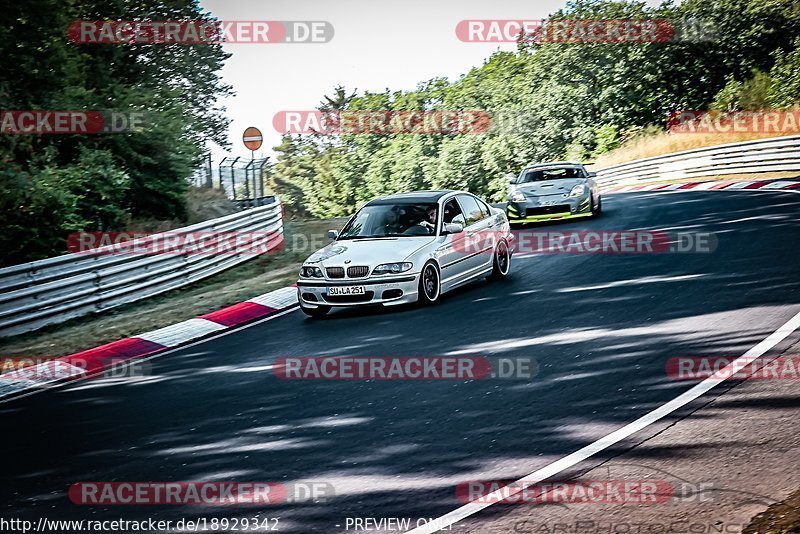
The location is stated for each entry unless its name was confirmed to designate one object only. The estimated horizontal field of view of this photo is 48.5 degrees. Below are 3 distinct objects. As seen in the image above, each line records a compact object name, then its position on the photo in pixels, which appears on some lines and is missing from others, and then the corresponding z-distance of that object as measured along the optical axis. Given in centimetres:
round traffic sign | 2333
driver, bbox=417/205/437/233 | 1281
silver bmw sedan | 1187
